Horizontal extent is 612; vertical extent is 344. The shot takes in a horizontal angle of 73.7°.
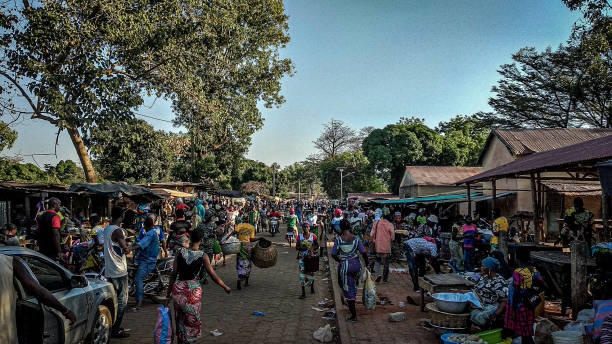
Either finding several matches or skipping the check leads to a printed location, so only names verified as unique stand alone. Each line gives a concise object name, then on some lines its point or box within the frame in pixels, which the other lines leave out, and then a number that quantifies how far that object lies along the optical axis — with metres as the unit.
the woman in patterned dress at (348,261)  7.23
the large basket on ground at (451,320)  6.07
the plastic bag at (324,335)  6.43
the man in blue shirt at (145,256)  7.92
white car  3.63
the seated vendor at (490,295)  5.75
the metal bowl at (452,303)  6.15
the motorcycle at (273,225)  25.26
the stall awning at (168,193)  17.34
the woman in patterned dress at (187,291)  4.85
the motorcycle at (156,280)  8.94
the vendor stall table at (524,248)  9.65
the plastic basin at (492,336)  5.38
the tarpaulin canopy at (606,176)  6.51
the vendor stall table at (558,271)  7.27
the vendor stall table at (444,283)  6.94
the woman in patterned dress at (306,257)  9.58
